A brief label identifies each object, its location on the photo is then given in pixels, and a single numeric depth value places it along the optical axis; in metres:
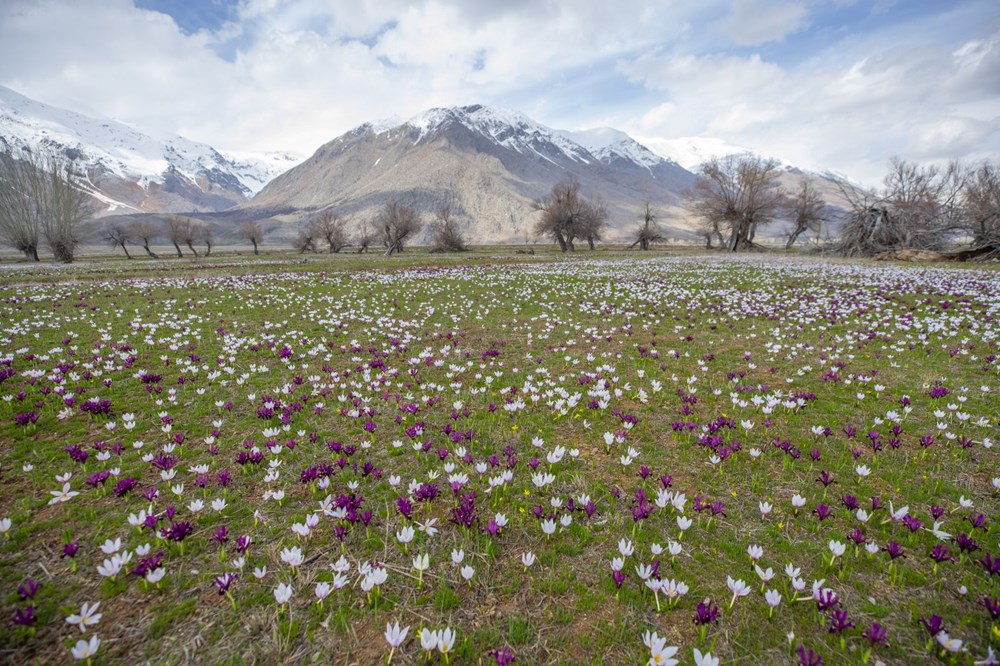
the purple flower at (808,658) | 2.89
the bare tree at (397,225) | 92.19
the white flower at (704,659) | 2.99
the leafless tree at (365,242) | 94.69
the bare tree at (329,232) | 99.91
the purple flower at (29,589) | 3.57
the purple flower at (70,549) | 4.02
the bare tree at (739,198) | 69.31
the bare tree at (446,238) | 90.94
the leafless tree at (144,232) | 105.38
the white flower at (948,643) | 3.06
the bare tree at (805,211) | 84.44
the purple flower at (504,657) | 3.05
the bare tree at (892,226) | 44.41
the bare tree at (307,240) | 101.03
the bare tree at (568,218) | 88.12
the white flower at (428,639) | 3.11
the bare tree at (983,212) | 38.75
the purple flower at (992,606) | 3.30
